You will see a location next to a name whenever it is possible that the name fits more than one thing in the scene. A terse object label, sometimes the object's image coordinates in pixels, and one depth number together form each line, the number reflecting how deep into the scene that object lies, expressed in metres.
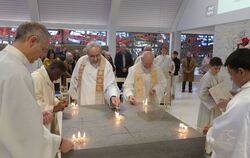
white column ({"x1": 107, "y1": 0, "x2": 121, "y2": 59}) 10.84
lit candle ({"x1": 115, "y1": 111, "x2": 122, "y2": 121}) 2.61
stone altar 1.88
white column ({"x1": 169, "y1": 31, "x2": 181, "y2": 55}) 12.58
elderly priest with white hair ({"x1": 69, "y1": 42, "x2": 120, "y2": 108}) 3.79
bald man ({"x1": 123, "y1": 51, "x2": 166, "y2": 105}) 4.27
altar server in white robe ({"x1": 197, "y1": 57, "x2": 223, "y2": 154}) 4.27
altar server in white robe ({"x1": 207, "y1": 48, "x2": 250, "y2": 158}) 1.81
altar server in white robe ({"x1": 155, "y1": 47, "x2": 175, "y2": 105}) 8.41
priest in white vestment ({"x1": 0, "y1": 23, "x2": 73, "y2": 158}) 1.39
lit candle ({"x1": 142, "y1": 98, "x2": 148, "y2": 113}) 2.99
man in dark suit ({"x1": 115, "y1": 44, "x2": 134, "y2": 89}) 7.76
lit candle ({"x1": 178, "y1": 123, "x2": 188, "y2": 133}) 2.21
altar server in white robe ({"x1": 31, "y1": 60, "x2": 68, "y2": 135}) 2.92
